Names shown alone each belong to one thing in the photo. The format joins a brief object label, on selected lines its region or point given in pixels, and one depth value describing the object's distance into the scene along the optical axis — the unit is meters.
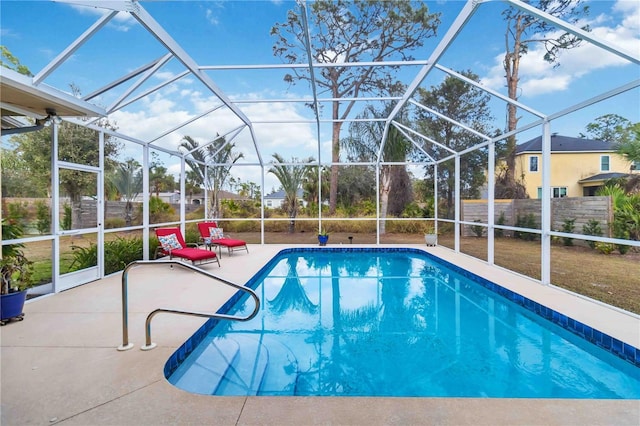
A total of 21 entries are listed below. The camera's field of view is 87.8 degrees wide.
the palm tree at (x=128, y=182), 6.84
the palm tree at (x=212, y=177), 10.59
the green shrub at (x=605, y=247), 5.62
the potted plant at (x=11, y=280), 3.83
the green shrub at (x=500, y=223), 7.24
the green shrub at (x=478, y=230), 9.13
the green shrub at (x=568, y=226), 5.31
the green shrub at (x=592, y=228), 4.88
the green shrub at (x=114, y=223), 6.42
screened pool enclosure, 4.70
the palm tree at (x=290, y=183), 12.45
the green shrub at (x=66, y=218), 5.39
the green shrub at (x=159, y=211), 7.96
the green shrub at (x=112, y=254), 5.81
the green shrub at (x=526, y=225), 6.30
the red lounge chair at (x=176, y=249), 6.95
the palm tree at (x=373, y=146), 13.23
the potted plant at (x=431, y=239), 10.48
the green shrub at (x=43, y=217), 4.94
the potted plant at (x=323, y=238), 10.55
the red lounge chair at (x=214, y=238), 8.80
